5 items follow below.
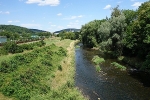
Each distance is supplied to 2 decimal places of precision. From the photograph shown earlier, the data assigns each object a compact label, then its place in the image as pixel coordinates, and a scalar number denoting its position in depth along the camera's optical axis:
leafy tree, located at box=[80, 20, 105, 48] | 52.86
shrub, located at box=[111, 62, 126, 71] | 24.74
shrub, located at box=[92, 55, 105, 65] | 29.84
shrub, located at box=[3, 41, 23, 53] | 32.44
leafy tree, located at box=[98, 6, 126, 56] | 32.28
